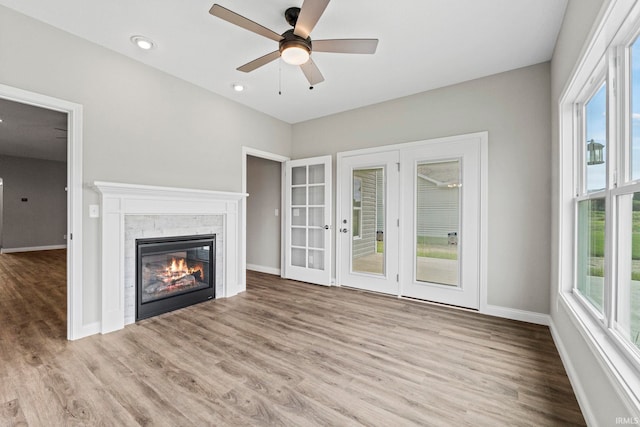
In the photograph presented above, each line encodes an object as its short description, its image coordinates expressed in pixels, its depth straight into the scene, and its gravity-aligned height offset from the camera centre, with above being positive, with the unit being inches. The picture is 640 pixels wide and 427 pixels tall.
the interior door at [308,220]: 181.8 -5.1
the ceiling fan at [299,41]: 78.2 +52.7
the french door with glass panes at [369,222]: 158.9 -5.5
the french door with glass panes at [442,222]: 135.3 -4.6
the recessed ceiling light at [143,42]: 106.7 +64.3
